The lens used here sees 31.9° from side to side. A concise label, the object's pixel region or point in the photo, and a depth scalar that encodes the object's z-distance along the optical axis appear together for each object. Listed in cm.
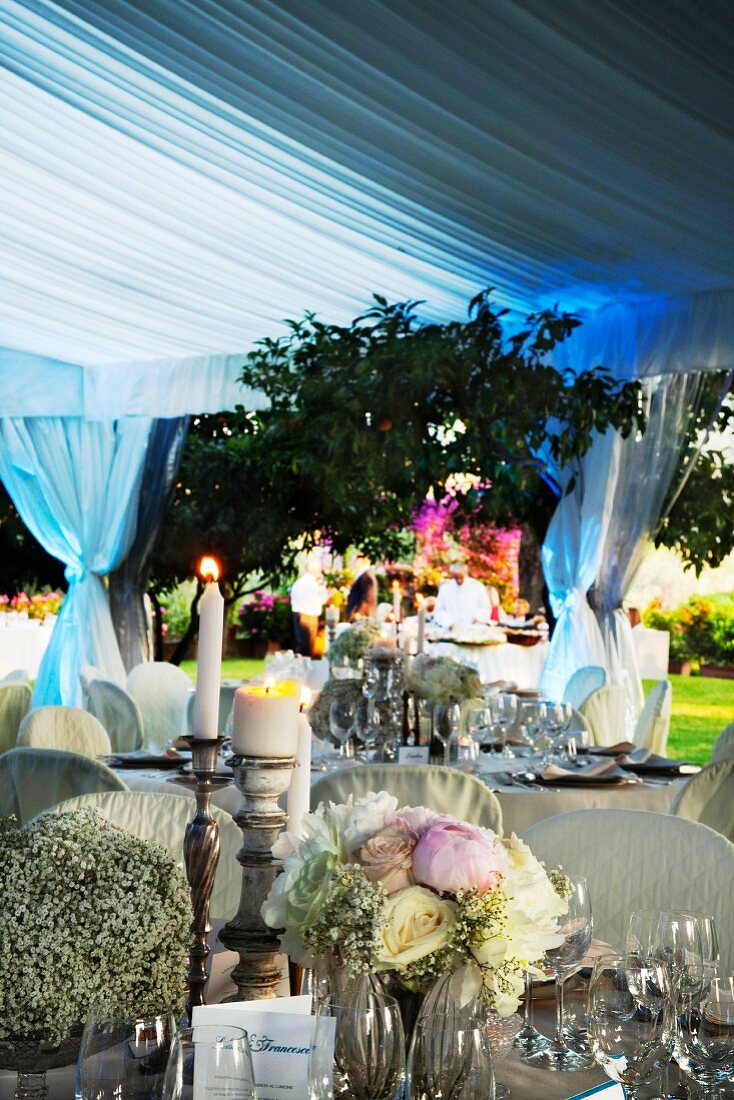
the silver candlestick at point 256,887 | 152
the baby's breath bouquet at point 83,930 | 127
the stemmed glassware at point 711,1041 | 152
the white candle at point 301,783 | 155
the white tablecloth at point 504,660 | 962
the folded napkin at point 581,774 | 392
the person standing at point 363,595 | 1132
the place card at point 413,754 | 404
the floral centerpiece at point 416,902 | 128
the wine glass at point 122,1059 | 114
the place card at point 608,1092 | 134
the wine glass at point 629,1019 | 148
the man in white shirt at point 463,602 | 1130
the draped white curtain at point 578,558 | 739
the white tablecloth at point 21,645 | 1273
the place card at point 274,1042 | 128
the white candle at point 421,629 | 500
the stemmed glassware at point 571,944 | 167
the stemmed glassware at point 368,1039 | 122
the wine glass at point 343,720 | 384
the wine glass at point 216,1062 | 110
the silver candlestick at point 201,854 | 156
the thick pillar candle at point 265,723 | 148
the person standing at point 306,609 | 1256
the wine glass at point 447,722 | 413
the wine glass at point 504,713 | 439
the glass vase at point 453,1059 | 119
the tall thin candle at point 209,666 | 155
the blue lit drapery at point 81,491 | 878
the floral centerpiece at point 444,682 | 430
